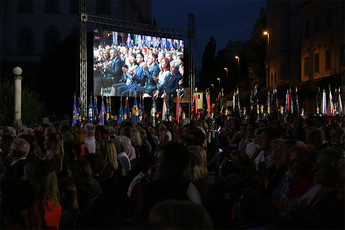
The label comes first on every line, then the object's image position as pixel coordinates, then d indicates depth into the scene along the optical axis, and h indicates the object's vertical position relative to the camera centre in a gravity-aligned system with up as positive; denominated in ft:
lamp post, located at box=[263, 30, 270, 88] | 205.46 +16.40
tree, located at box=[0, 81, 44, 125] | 90.38 +0.28
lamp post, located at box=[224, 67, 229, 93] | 278.56 +16.78
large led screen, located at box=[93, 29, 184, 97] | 112.16 +11.19
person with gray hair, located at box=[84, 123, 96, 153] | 30.19 -1.97
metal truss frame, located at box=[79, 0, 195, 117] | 85.46 +9.92
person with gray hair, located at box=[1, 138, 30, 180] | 19.42 -2.14
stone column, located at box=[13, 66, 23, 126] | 71.56 +2.09
